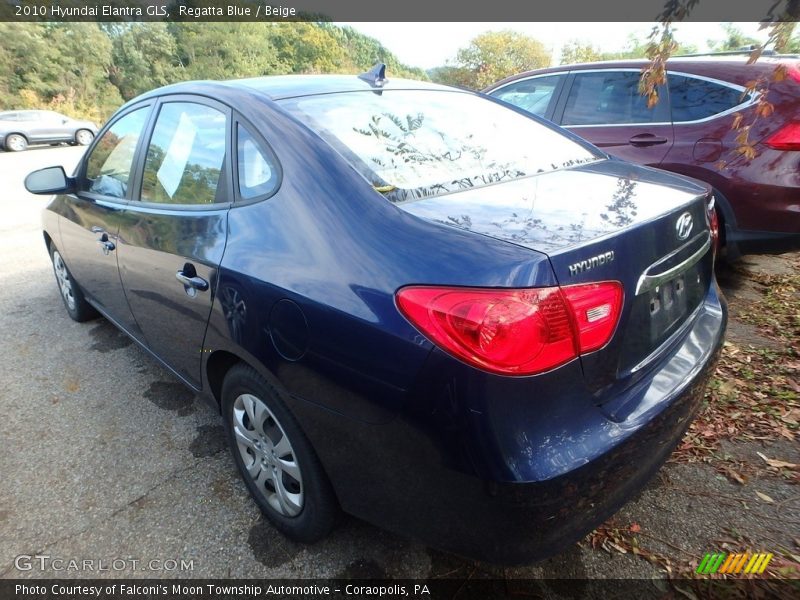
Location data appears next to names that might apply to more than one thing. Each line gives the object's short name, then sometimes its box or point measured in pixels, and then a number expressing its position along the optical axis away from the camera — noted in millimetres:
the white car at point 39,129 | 18859
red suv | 3162
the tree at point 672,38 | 1553
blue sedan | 1214
